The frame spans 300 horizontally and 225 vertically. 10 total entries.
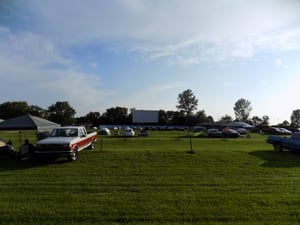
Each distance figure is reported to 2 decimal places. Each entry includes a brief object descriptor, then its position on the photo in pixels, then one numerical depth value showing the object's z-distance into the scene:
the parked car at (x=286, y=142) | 19.70
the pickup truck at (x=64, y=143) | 14.65
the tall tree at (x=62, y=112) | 124.38
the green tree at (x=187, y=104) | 133.01
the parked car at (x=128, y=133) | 48.58
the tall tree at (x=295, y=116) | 135.57
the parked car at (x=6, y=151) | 16.62
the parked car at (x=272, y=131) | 59.04
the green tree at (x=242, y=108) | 141.38
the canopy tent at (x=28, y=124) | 17.91
